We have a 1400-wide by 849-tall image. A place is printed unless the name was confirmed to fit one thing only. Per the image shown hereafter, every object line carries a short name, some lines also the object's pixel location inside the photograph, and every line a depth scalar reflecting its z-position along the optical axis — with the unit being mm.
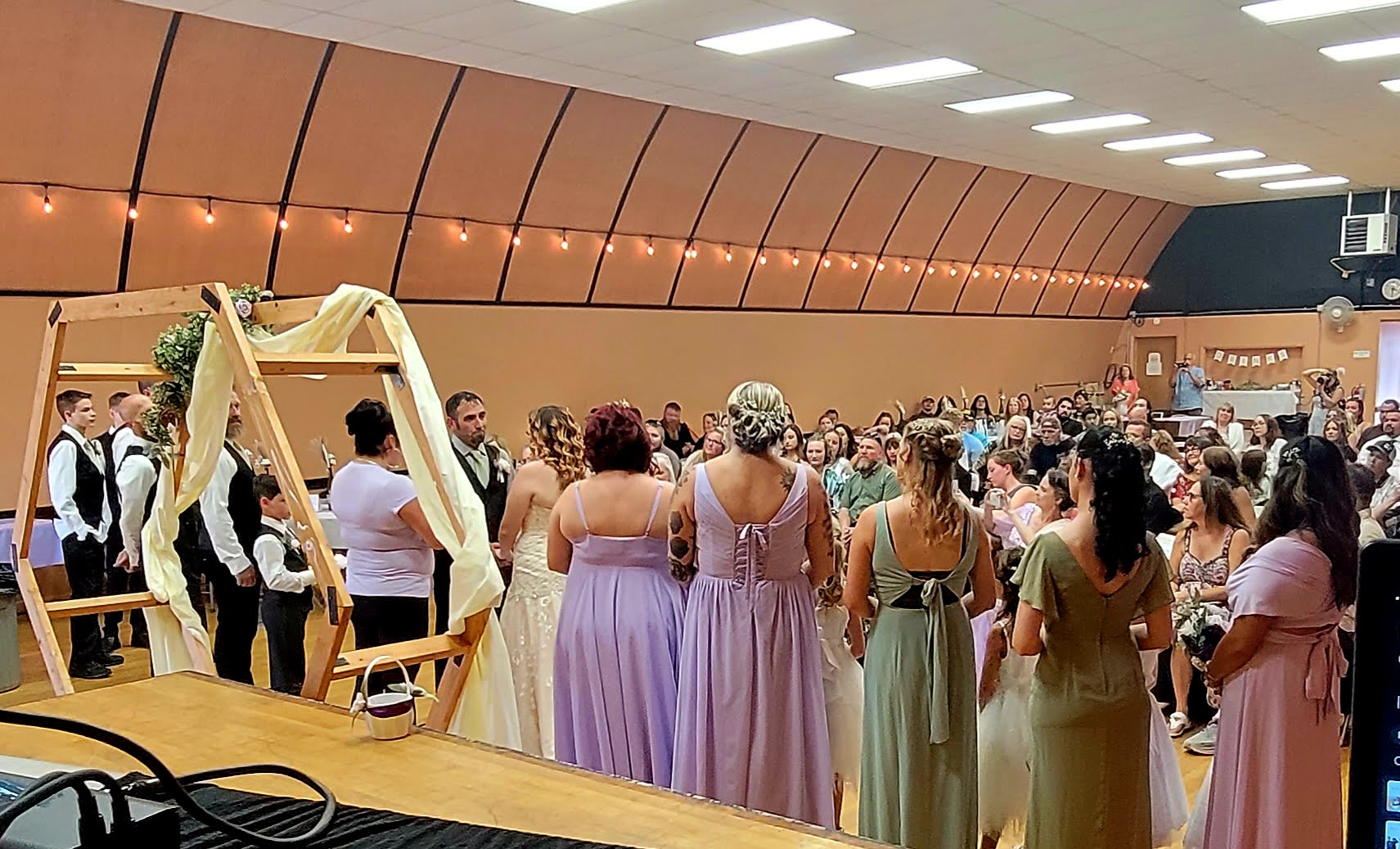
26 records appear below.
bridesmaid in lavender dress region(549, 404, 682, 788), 3873
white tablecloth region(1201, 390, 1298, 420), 15664
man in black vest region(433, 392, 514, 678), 5586
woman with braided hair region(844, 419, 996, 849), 3438
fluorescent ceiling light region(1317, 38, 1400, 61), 7350
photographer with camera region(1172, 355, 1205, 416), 16938
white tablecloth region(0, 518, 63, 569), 7543
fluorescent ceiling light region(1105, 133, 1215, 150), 10875
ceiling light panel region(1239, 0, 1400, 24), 6414
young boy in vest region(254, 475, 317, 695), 4867
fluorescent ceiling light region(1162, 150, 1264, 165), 11977
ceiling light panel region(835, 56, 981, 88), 7877
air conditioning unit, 15023
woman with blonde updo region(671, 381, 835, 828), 3611
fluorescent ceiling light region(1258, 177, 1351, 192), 14203
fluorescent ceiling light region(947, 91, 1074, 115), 8891
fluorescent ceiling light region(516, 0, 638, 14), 6359
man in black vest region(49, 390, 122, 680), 6719
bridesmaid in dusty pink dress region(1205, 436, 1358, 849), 3139
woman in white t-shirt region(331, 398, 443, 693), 4105
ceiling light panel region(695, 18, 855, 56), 6918
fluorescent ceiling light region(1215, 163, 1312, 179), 13064
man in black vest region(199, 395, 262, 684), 4930
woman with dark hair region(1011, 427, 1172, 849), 3117
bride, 4434
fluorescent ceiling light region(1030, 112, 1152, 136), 9883
